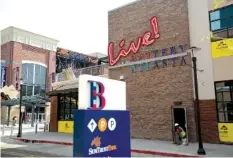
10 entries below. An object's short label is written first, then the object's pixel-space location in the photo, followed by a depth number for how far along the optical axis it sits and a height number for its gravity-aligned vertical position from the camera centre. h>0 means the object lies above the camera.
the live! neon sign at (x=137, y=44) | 20.43 +5.24
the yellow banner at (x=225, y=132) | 16.06 -1.03
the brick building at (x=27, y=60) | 49.34 +10.04
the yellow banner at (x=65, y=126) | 26.53 -1.01
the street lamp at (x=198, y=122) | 13.25 -0.41
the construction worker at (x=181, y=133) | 16.25 -1.07
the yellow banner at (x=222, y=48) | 16.56 +3.83
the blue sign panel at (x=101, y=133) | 6.10 -0.43
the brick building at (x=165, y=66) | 17.38 +3.24
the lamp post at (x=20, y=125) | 22.75 -0.77
